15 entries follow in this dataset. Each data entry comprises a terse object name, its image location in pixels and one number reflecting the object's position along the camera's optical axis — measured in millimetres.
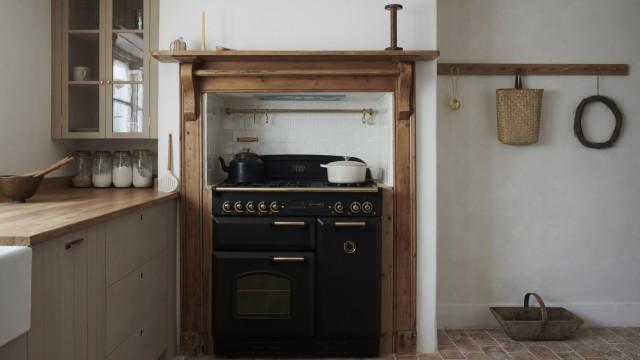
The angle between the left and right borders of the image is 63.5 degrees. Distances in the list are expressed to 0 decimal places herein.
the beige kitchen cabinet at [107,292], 1511
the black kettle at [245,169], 3006
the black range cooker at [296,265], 2842
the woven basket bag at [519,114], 3354
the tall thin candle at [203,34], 2947
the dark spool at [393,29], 2844
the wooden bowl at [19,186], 2250
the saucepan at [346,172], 2969
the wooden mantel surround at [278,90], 2908
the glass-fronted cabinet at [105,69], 3195
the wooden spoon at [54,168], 2305
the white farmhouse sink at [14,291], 1225
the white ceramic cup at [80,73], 3215
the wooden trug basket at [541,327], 3127
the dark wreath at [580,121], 3449
